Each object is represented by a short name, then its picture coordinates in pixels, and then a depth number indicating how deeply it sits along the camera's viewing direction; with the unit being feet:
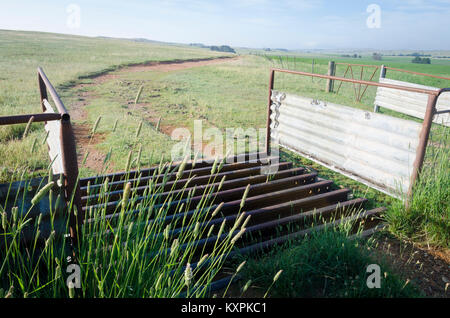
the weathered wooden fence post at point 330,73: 46.97
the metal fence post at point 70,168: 6.73
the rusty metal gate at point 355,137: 11.66
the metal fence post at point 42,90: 14.24
